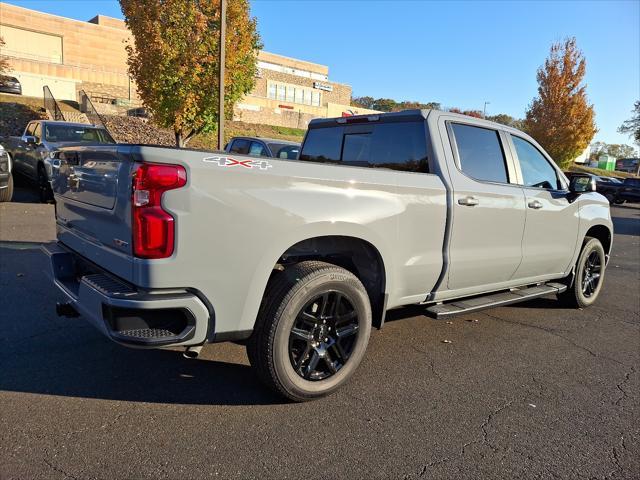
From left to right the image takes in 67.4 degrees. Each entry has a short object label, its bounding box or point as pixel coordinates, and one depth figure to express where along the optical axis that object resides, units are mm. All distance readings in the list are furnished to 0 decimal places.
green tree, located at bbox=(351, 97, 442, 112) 104044
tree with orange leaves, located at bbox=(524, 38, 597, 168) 30406
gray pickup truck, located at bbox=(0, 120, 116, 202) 10587
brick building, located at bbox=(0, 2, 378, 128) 41344
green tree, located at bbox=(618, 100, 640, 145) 50584
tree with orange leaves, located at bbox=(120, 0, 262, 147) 14656
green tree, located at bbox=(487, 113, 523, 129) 86125
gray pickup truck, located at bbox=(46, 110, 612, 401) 2547
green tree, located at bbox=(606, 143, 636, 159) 106875
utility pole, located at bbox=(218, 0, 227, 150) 12719
